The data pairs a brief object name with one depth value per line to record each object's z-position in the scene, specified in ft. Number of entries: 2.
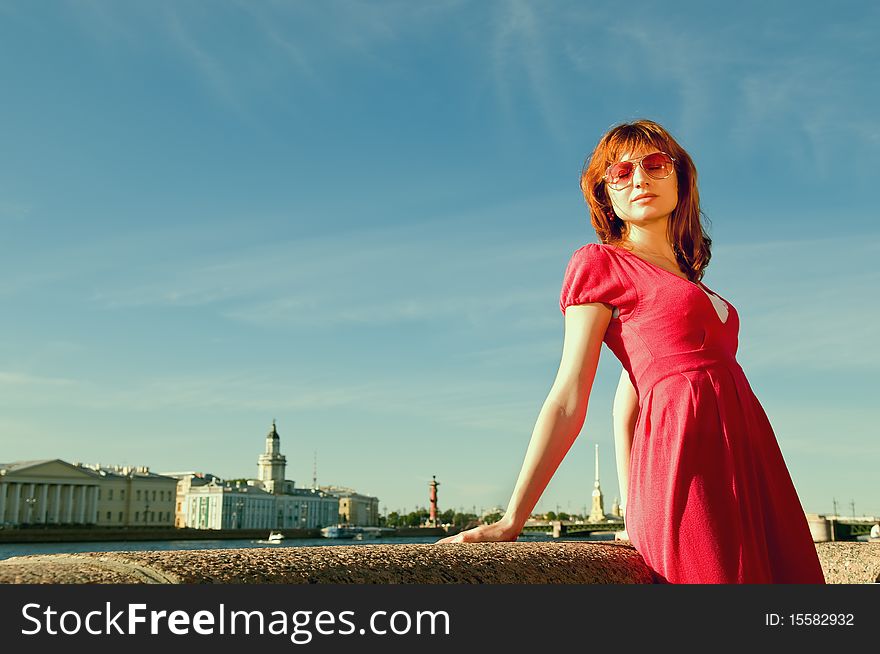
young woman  5.06
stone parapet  3.00
